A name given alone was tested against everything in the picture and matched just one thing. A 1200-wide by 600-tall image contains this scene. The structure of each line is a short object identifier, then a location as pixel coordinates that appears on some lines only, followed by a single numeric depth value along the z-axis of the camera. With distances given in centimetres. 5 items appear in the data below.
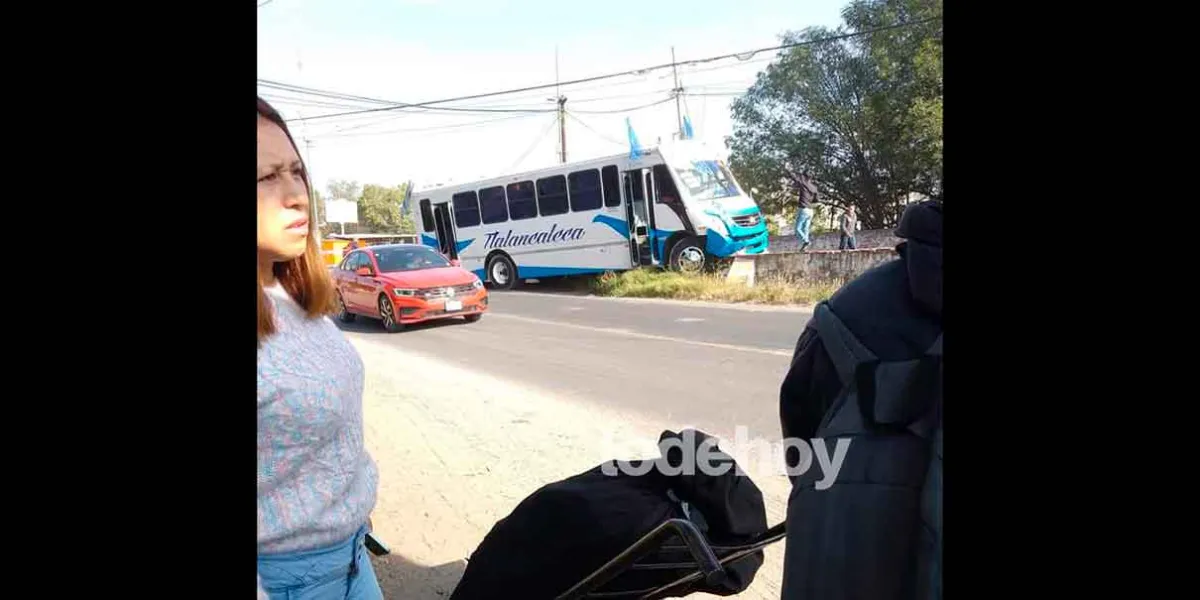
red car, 739
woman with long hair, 95
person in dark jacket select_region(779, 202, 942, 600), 78
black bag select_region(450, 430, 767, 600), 134
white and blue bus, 931
